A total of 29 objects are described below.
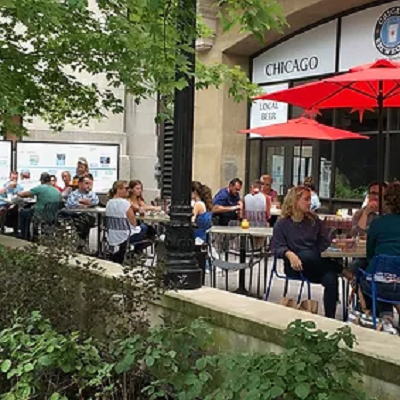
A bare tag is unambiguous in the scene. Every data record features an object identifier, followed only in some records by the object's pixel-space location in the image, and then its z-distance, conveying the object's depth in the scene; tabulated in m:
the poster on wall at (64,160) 14.91
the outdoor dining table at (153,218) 9.62
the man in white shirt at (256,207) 11.21
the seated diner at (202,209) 8.80
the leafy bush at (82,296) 4.36
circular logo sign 13.07
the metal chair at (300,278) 6.45
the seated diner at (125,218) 9.02
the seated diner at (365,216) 7.77
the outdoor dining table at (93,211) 11.14
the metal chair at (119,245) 9.00
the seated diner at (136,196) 10.41
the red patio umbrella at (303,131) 10.13
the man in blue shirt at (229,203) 11.93
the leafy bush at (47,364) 3.44
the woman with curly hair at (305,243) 6.38
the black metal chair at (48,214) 11.01
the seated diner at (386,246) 5.61
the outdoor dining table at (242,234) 7.76
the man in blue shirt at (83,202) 11.52
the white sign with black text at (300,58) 14.70
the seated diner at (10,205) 13.41
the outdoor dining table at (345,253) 6.23
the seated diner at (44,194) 11.55
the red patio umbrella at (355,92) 6.26
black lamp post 4.83
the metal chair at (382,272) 5.59
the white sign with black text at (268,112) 15.90
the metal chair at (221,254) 7.45
